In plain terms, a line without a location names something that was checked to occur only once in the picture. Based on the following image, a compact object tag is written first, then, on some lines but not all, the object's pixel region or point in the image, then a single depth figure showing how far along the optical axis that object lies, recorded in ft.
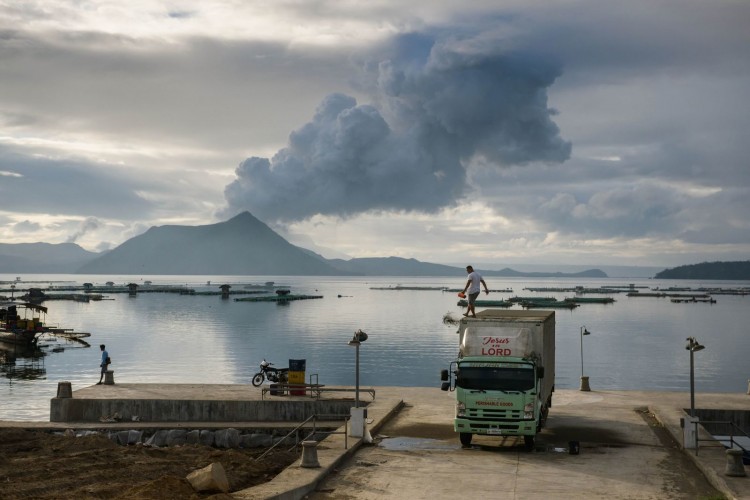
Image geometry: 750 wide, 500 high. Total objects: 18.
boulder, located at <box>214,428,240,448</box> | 112.07
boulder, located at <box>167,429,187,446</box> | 112.72
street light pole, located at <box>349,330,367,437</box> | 88.89
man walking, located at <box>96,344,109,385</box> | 162.91
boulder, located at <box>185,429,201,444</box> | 112.47
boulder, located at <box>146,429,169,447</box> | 112.78
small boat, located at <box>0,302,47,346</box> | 321.32
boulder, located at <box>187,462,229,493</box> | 62.54
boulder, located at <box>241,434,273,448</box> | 112.88
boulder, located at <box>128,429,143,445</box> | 112.68
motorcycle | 142.61
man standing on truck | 109.50
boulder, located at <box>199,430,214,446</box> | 112.57
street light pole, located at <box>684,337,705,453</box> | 83.87
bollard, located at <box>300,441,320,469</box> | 73.02
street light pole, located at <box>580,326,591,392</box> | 135.85
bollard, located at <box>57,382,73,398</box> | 121.19
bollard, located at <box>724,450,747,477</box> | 70.98
